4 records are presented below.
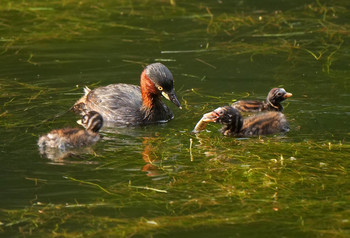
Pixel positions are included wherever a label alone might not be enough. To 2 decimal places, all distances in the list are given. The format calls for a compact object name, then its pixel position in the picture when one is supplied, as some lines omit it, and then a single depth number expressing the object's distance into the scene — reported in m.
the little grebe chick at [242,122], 19.62
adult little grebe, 21.27
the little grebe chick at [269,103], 21.06
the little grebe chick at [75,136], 18.56
